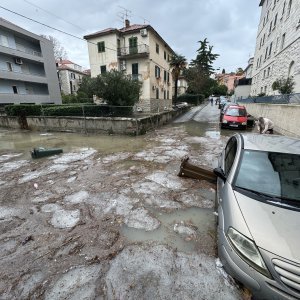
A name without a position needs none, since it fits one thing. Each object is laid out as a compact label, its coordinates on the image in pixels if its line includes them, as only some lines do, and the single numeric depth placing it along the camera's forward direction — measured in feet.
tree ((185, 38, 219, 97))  146.00
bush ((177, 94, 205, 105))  139.28
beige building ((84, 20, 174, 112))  76.84
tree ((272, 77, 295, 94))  45.85
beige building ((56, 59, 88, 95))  148.97
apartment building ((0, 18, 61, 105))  75.46
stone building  51.39
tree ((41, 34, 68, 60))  139.03
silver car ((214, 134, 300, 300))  5.73
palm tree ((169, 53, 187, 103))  94.67
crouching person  23.90
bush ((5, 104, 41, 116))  49.16
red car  42.63
